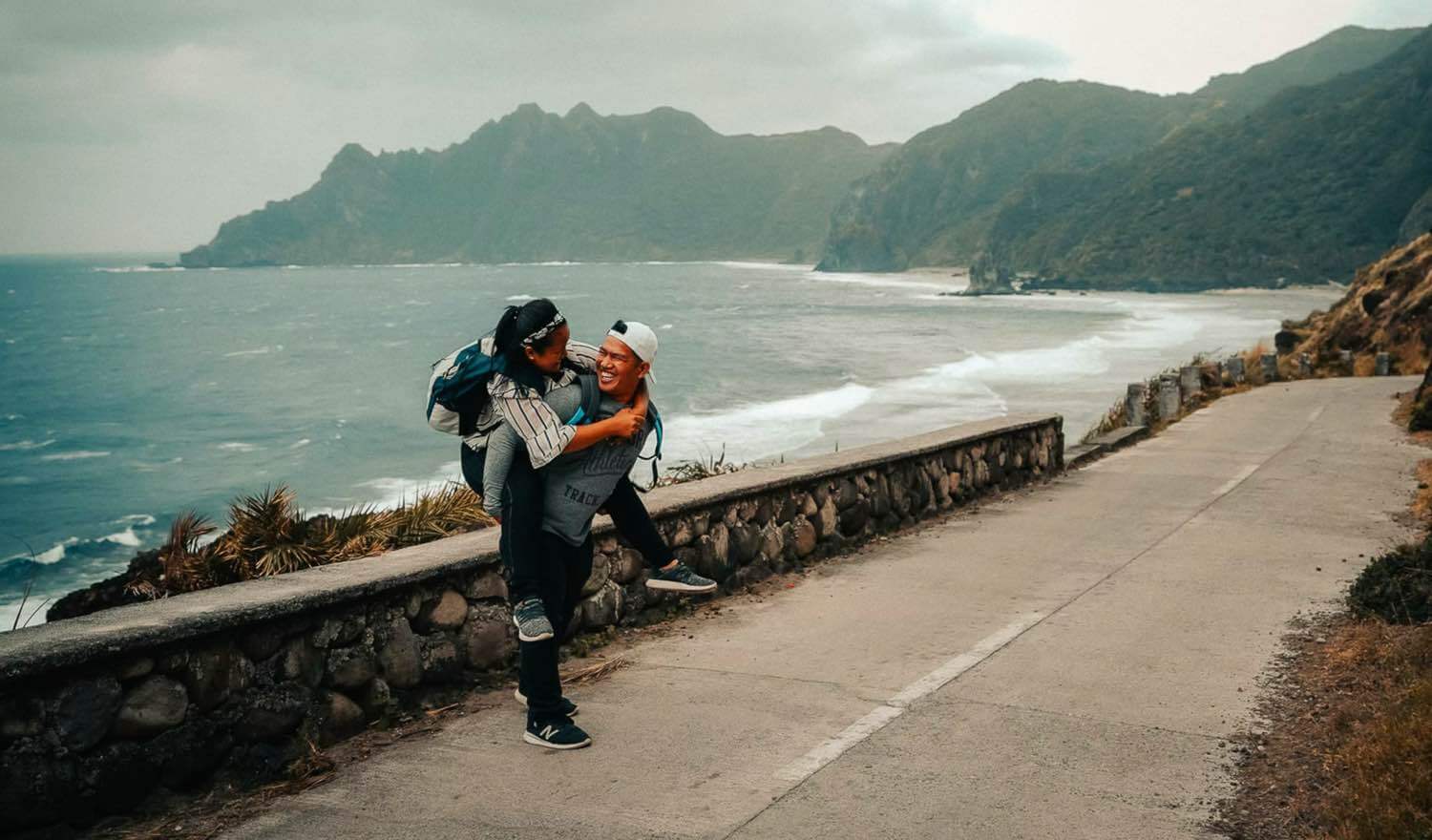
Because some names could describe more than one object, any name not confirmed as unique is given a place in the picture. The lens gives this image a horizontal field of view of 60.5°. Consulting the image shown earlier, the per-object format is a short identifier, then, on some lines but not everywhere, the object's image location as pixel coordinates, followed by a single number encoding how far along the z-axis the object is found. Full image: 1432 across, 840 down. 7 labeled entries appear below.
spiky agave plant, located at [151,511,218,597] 5.86
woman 4.44
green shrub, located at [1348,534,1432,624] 6.48
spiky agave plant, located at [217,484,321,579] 6.05
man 4.68
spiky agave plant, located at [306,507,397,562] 6.38
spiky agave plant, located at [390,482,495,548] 7.09
